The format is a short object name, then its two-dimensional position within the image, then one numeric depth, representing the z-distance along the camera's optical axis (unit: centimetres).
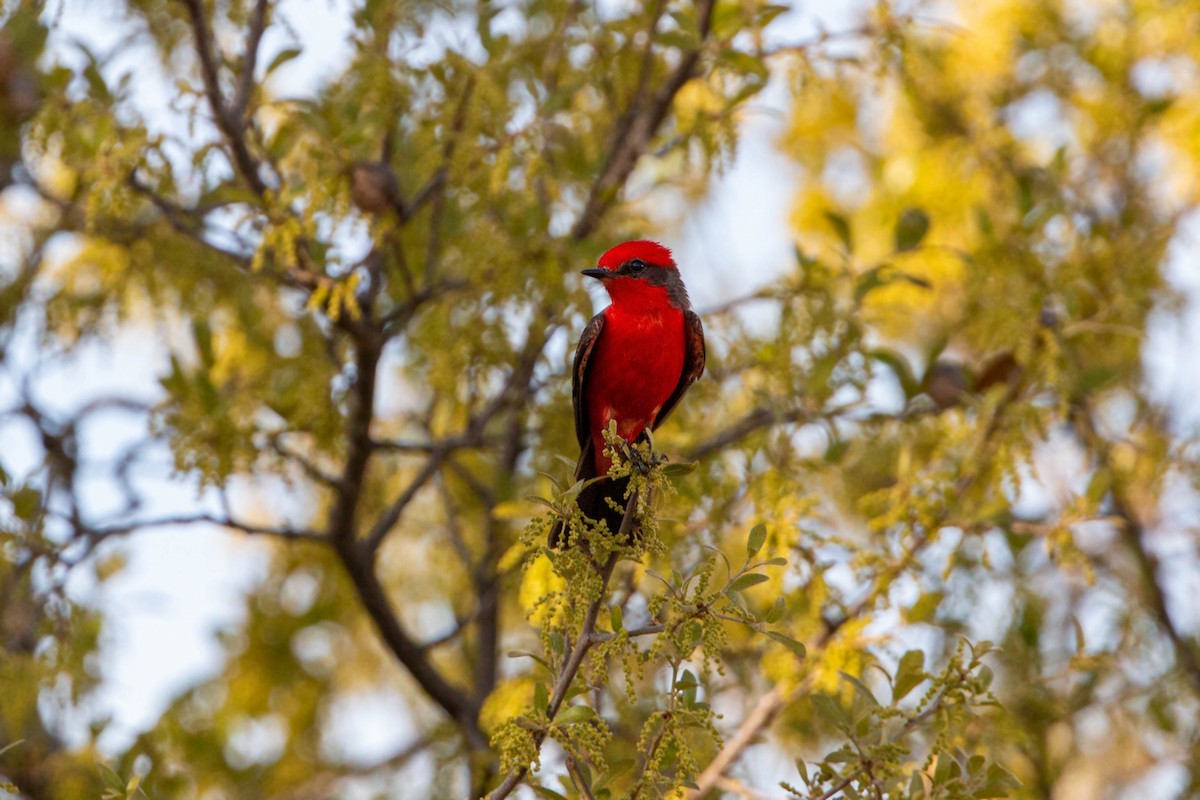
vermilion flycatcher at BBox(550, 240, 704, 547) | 937
